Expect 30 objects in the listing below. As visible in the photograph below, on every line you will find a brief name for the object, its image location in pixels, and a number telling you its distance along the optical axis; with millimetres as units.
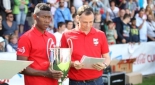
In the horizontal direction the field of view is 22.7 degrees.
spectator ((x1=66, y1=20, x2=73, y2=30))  11777
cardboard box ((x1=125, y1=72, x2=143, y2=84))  10516
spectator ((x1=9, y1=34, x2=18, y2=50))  9953
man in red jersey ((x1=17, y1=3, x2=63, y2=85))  4516
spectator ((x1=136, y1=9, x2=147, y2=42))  14758
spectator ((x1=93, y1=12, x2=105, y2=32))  12997
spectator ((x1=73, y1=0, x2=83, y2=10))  13344
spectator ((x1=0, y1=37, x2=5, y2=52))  9289
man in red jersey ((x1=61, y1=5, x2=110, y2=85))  5015
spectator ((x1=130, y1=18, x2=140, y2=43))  13867
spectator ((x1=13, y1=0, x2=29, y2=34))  11195
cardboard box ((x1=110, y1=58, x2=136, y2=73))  10463
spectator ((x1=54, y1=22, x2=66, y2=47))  11312
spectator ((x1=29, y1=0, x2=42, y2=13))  12227
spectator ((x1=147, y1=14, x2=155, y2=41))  15016
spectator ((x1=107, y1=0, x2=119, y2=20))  14570
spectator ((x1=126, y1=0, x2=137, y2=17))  15570
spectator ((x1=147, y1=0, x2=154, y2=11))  16906
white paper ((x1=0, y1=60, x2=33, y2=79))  4156
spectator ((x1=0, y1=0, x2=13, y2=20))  10850
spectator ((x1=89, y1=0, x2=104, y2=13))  13594
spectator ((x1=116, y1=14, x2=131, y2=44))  13758
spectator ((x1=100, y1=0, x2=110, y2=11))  14562
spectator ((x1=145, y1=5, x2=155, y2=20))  15655
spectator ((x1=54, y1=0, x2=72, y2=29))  12039
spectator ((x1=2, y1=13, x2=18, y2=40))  10609
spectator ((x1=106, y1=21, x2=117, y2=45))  12964
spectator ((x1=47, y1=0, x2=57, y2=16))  12047
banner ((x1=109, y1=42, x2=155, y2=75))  11891
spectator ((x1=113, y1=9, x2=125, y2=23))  13923
